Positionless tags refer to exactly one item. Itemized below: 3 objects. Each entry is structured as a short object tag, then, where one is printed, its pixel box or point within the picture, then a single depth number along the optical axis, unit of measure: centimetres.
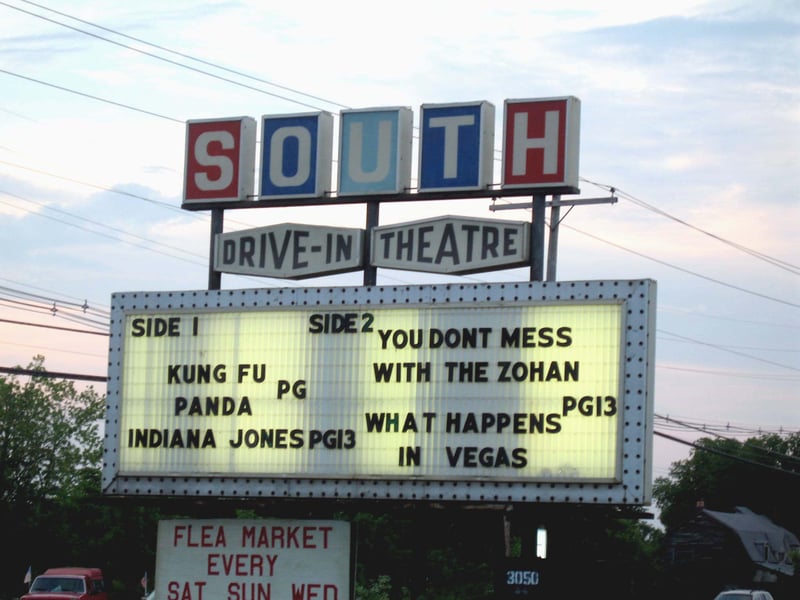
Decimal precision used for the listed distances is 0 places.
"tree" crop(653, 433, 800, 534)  9925
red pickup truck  3262
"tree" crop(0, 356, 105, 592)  5906
